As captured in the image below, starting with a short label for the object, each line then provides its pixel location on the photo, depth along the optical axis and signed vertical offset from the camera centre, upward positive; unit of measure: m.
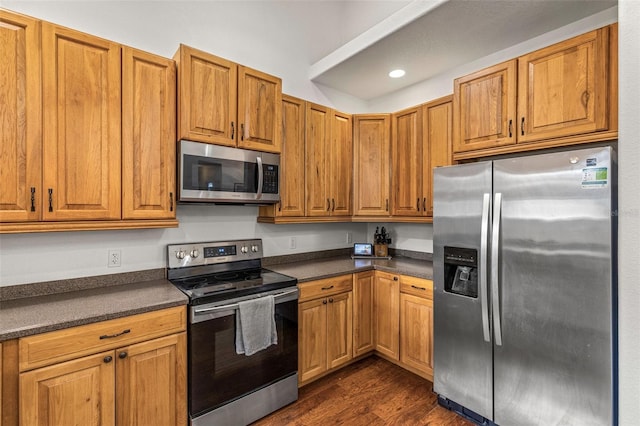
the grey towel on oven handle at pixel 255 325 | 1.97 -0.75
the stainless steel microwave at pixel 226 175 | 2.09 +0.28
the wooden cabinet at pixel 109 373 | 1.43 -0.82
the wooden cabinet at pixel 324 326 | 2.43 -0.95
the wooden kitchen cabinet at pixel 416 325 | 2.45 -0.93
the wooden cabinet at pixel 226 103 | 2.08 +0.81
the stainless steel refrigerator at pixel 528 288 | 1.59 -0.45
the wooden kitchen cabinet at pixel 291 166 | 2.71 +0.42
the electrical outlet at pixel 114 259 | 2.11 -0.32
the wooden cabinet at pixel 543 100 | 1.81 +0.76
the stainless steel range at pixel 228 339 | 1.85 -0.82
